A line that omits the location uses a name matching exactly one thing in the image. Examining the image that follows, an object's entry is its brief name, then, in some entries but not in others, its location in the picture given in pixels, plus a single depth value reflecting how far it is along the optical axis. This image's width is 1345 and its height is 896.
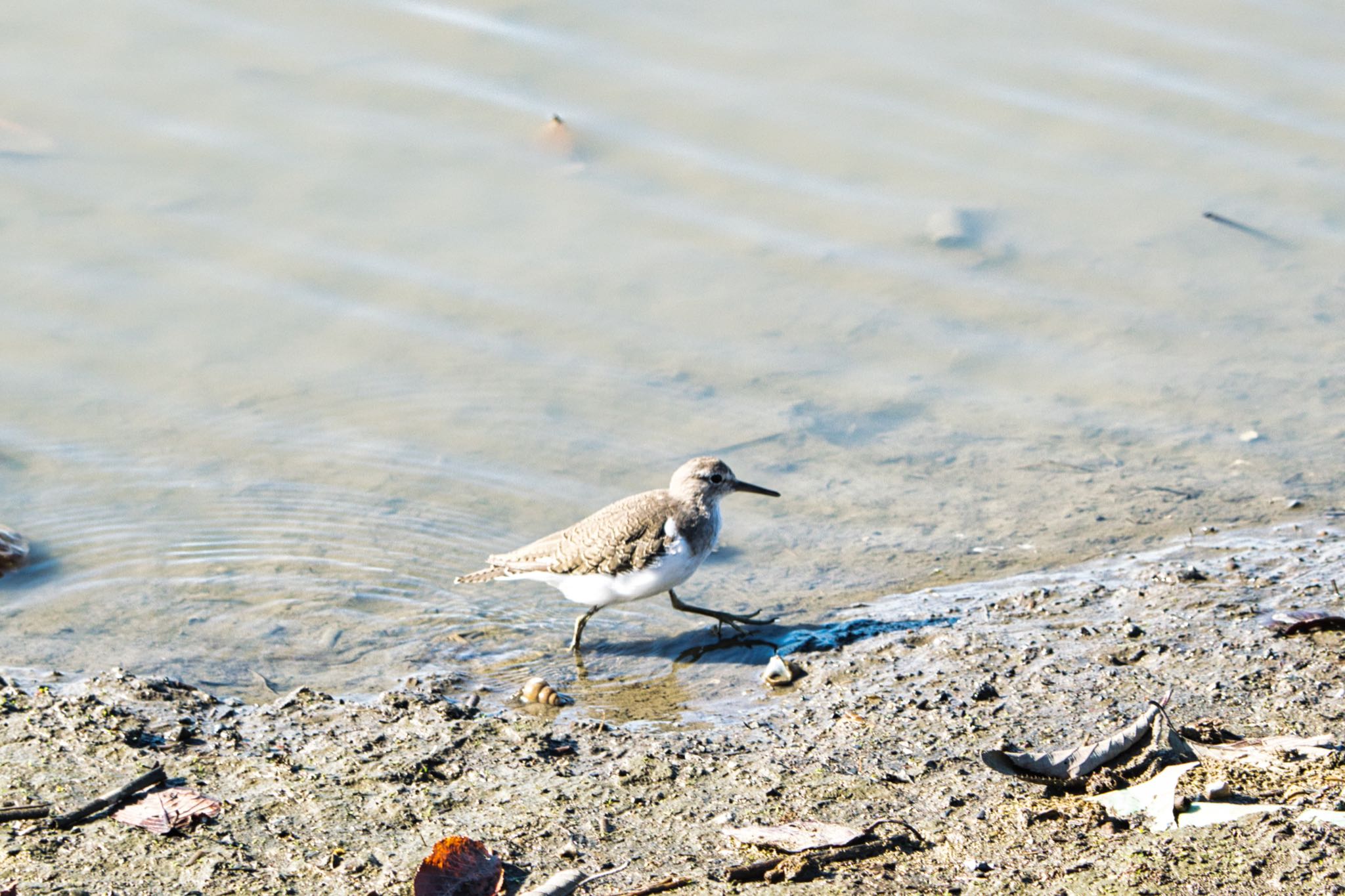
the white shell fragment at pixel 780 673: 10.97
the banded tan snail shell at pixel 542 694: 10.82
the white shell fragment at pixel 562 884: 7.29
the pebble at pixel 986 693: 10.10
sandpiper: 11.95
